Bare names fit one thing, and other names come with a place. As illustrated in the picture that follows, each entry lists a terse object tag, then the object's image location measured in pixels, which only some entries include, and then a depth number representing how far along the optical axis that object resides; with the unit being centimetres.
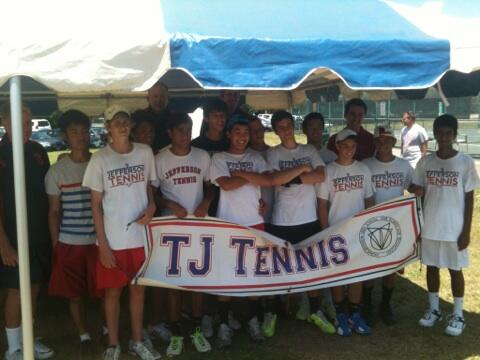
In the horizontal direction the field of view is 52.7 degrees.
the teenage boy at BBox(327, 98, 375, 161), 455
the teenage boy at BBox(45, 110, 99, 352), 354
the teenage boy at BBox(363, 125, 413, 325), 408
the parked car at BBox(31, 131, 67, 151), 2866
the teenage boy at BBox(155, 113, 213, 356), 365
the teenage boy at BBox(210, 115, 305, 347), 365
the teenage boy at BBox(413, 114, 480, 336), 391
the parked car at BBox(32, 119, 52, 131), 3433
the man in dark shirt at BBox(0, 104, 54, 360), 345
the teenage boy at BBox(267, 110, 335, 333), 385
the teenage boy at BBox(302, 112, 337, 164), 447
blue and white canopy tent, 279
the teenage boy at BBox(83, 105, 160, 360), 330
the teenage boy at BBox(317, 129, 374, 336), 391
